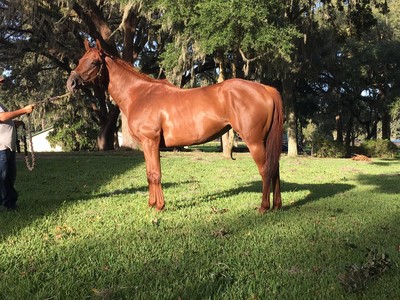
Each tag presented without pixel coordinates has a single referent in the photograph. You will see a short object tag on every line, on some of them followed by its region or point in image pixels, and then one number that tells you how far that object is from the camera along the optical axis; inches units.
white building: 1653.5
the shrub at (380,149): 1024.9
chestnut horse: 231.9
